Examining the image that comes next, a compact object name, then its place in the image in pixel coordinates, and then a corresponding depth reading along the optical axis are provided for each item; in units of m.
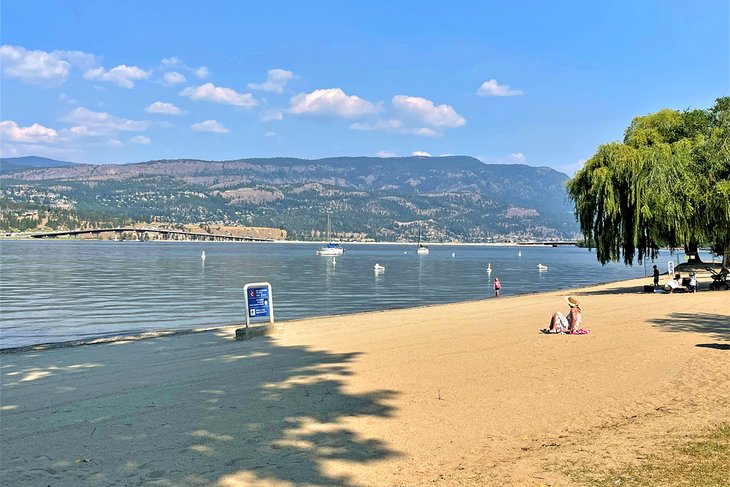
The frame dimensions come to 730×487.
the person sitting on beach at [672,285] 30.05
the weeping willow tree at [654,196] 29.72
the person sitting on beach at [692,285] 29.69
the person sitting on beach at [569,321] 16.14
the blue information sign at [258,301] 16.98
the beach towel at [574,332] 16.17
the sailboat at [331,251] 156.88
